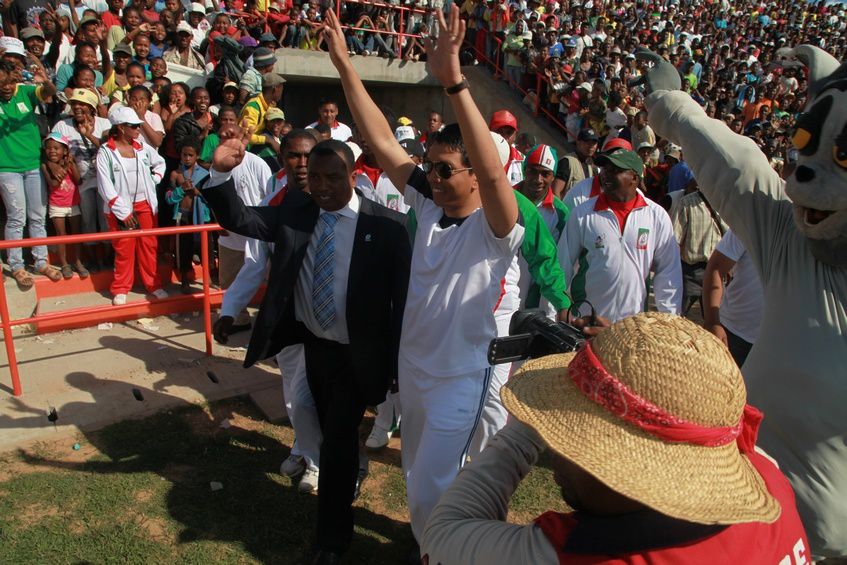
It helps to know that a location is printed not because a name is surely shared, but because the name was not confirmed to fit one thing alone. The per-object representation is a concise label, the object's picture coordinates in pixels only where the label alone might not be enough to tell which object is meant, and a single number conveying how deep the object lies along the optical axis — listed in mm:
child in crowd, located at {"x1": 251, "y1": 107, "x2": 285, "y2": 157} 8203
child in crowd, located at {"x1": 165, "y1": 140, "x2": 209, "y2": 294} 7047
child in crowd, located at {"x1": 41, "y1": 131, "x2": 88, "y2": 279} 6774
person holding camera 1229
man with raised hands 2717
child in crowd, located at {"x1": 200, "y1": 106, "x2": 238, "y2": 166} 6910
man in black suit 3189
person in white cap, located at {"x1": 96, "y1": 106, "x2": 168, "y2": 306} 6500
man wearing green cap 4305
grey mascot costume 2104
